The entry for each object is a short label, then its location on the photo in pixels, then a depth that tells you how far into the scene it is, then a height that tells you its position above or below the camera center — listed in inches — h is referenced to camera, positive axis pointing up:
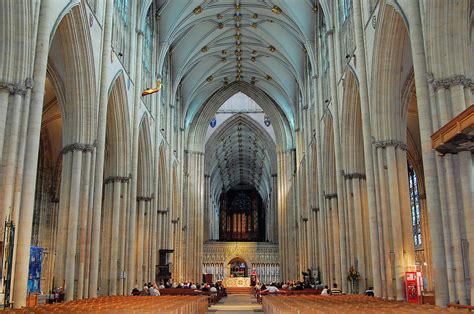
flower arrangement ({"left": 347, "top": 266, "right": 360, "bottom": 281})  799.1 -20.9
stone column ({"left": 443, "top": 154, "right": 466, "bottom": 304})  437.7 +25.0
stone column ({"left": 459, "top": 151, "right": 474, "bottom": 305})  438.0 +61.2
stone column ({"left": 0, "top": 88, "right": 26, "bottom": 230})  453.1 +98.0
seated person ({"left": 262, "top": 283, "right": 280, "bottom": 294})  903.1 -48.6
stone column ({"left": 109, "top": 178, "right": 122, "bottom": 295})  797.9 +21.4
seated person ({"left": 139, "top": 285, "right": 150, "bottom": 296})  833.3 -46.7
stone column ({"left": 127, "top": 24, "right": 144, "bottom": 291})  873.5 +130.1
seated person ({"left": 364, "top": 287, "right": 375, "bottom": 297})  741.9 -44.2
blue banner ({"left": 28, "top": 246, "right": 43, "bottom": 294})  676.7 -7.4
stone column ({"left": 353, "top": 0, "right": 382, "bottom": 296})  660.1 +161.3
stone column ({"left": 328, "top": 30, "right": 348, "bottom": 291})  872.9 +179.3
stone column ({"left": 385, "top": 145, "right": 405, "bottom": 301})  615.8 +38.1
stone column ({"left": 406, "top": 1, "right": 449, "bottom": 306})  459.2 +100.1
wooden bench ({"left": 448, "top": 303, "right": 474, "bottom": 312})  362.5 -34.8
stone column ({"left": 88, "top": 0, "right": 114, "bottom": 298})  666.2 +160.6
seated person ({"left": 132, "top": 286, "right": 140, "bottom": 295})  813.2 -45.0
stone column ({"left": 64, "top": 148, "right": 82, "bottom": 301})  619.5 +40.5
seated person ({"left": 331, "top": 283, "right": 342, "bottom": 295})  828.4 -47.8
